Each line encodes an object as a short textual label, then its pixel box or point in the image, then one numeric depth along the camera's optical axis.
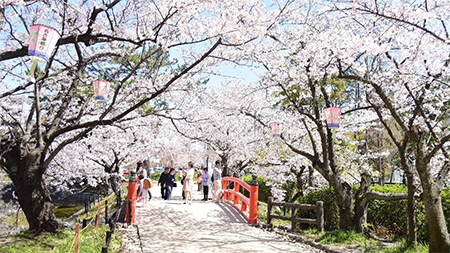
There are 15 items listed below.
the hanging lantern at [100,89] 8.45
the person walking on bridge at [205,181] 15.10
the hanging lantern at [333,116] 8.11
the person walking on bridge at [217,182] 12.84
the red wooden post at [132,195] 9.31
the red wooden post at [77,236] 4.38
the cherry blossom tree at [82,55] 6.46
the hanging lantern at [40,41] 4.98
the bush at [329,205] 9.41
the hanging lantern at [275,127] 11.30
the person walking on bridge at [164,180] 15.27
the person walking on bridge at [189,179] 13.26
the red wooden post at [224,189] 14.88
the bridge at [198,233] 7.00
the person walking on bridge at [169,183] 15.57
